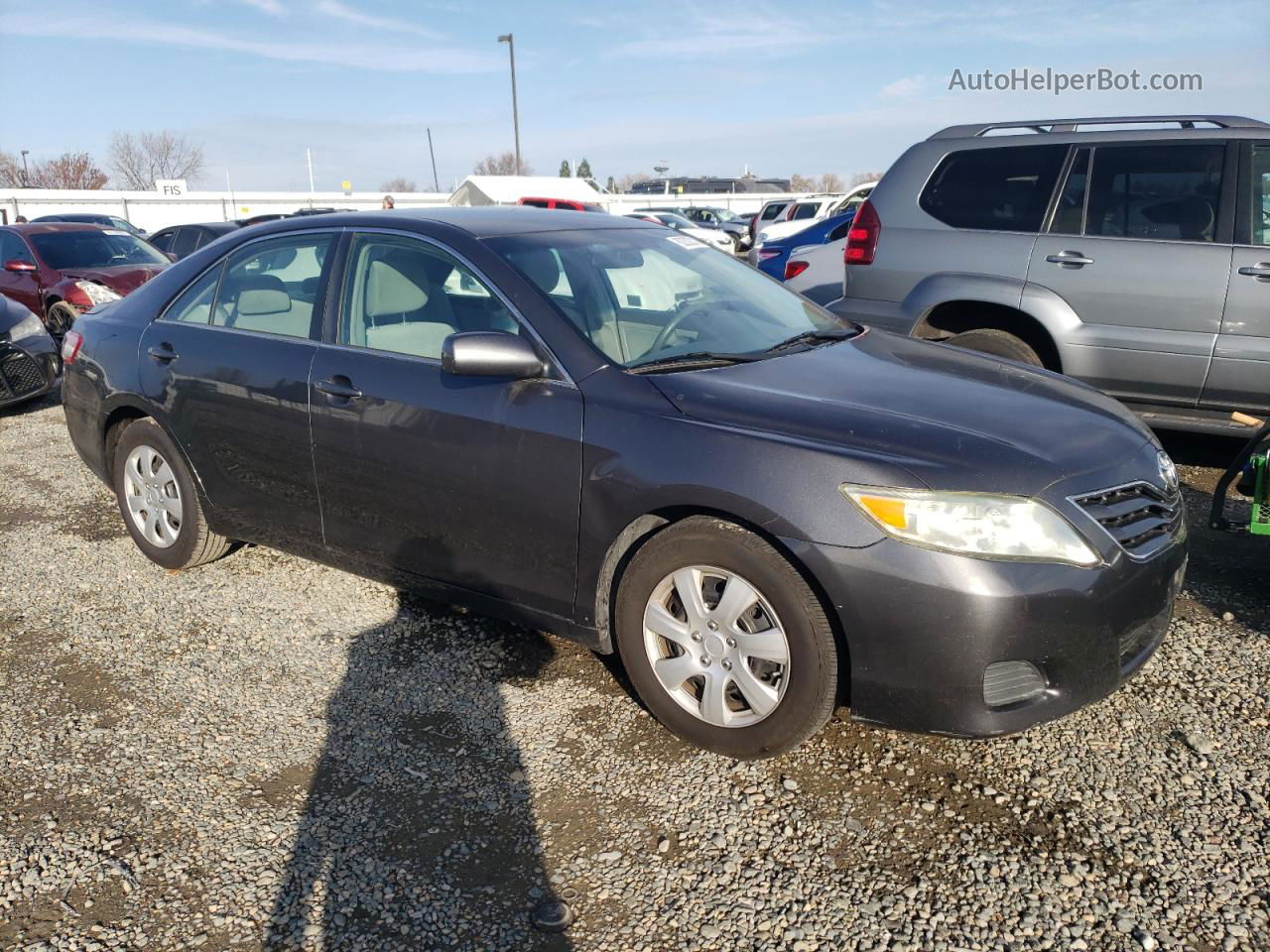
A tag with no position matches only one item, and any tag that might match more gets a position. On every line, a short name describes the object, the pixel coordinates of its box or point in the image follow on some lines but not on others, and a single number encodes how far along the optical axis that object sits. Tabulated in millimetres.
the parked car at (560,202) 24294
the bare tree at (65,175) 80812
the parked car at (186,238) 15977
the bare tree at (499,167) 102881
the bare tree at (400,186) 87694
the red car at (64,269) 10938
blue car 12555
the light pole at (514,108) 37812
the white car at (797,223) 18875
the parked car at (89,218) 20433
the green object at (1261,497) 3787
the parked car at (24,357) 7898
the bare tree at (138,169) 84312
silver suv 5254
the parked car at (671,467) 2641
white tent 27109
